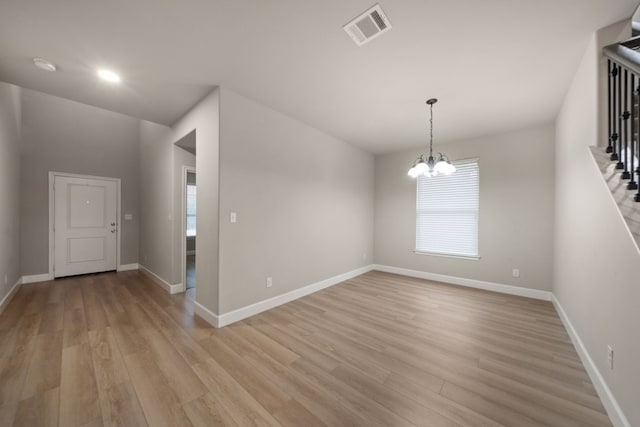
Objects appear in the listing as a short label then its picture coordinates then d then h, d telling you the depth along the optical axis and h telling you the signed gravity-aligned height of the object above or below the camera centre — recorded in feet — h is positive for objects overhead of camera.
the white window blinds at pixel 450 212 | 13.91 +0.13
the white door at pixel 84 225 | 15.06 -0.95
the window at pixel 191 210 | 21.58 +0.21
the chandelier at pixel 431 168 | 9.23 +1.88
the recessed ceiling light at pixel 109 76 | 7.87 +4.70
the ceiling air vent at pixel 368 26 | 5.55 +4.74
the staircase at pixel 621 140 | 4.78 +1.81
